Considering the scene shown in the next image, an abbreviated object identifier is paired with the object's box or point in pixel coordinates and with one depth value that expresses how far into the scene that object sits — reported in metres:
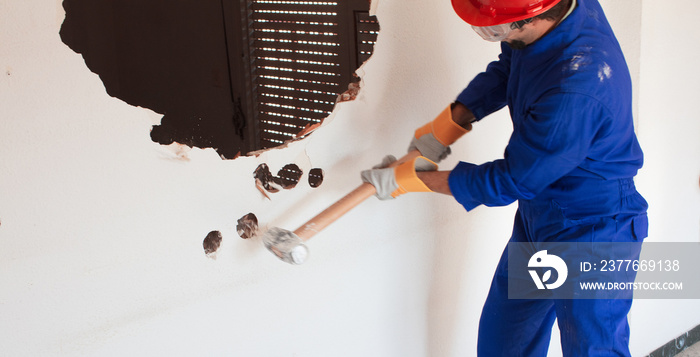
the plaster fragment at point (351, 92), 1.59
